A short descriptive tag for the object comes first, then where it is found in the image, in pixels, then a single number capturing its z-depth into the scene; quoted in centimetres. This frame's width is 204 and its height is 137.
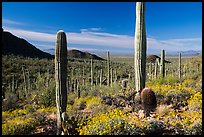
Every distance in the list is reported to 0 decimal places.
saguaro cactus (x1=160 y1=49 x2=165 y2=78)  891
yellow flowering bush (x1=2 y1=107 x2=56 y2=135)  432
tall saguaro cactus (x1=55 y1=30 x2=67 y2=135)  468
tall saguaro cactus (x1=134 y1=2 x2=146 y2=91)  510
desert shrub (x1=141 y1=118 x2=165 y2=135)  373
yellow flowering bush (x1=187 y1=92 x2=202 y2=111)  481
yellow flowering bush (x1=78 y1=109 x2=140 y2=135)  351
